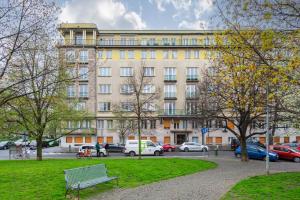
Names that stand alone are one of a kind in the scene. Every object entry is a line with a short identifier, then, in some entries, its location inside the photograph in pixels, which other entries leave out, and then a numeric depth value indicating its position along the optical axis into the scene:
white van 26.32
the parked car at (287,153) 22.47
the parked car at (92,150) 25.96
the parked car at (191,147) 32.81
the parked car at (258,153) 21.89
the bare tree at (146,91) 40.14
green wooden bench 7.10
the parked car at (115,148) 31.18
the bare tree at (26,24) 8.84
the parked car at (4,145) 40.85
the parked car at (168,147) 33.47
